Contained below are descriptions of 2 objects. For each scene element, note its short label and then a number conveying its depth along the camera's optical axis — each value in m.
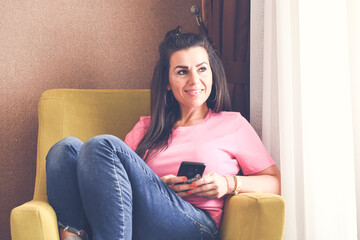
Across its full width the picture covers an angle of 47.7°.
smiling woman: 1.24
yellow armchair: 1.20
